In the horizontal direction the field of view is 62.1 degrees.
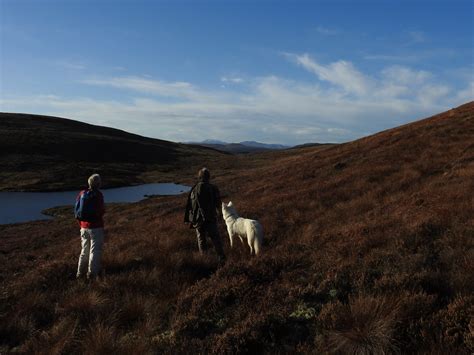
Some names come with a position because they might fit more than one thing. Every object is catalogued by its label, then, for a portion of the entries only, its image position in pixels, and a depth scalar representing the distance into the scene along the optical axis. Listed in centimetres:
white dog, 965
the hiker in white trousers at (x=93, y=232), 852
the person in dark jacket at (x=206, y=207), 943
